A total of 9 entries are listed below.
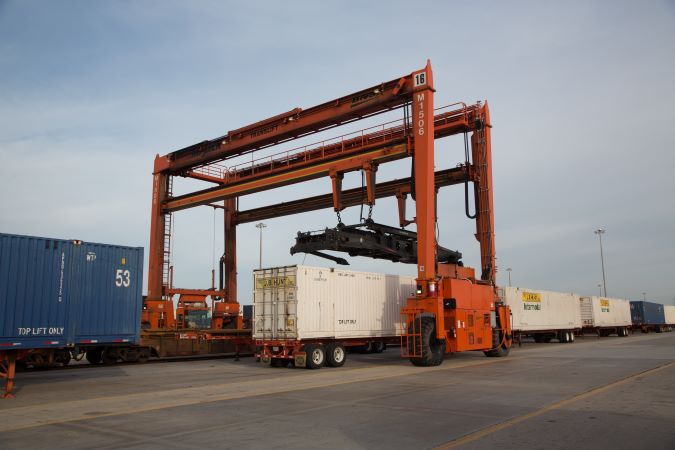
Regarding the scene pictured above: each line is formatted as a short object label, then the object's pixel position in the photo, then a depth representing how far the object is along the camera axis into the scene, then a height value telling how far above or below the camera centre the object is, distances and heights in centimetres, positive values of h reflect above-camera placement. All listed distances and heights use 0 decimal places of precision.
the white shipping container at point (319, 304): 1976 +40
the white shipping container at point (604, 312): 4322 -10
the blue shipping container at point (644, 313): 5812 -33
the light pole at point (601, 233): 7154 +1055
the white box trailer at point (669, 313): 6688 -42
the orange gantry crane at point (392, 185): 2041 +639
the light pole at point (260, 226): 5697 +949
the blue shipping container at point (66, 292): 1345 +68
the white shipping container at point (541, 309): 3269 +16
